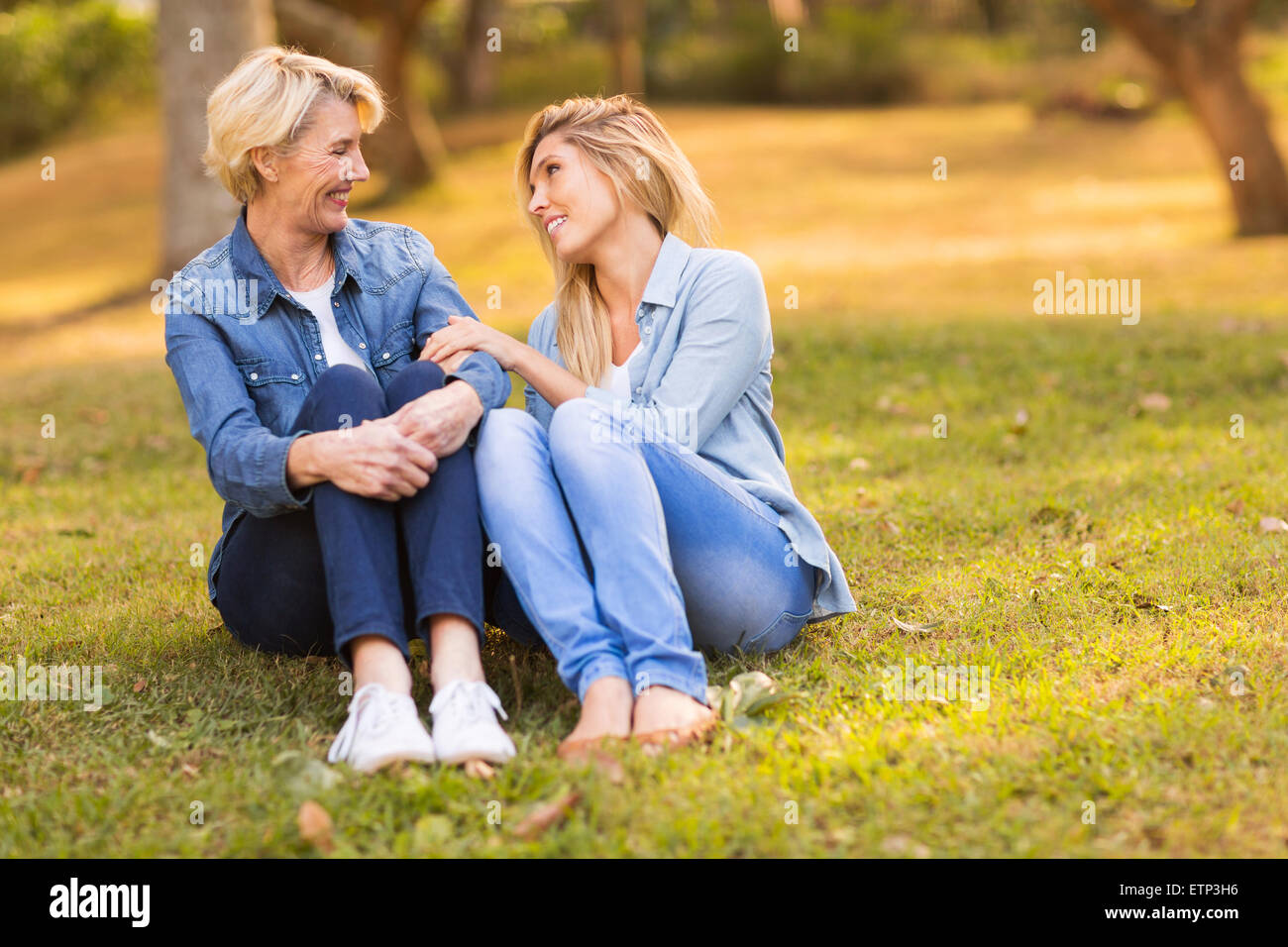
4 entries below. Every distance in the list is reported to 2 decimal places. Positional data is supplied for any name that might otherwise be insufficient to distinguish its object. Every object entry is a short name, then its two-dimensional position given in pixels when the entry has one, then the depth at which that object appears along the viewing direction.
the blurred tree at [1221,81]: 10.98
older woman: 2.78
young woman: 2.79
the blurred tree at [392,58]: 15.01
